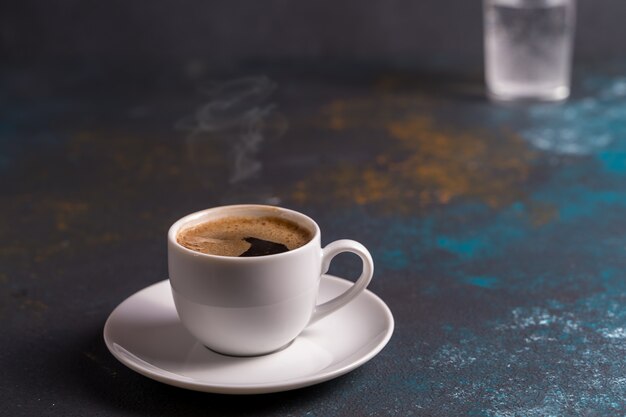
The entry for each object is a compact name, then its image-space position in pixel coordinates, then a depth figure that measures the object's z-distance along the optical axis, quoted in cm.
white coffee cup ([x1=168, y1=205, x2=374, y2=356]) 65
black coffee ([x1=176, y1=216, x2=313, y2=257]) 68
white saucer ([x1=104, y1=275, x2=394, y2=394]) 64
